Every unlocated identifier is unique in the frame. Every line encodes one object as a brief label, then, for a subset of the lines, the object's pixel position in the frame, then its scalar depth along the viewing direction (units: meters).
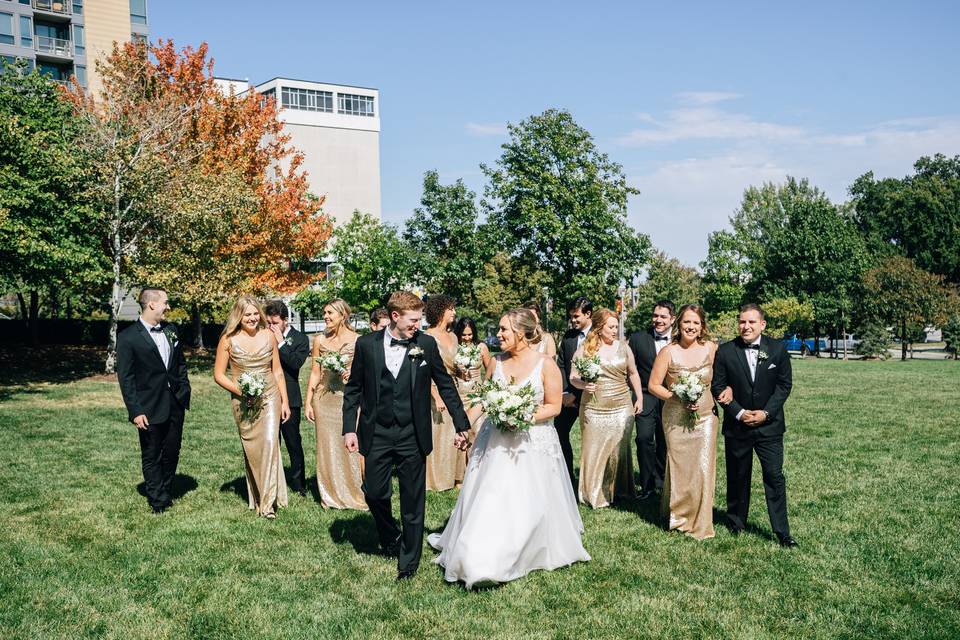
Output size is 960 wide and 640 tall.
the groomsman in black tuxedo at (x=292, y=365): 9.96
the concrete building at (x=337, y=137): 76.25
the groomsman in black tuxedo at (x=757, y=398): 7.55
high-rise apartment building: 55.00
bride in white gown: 6.48
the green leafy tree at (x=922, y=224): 67.69
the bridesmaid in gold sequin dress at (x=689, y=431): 7.79
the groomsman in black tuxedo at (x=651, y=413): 9.57
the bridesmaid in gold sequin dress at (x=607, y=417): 9.12
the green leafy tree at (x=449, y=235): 44.56
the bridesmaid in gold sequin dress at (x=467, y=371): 10.21
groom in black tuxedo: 6.62
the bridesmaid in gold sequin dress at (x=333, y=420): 9.15
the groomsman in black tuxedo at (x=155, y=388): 8.58
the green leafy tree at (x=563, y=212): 41.41
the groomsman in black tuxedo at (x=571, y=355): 9.77
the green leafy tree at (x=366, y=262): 37.53
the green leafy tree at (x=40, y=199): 20.86
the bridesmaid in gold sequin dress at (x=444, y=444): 9.99
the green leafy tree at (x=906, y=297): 48.62
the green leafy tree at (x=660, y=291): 67.81
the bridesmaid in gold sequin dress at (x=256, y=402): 8.75
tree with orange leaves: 25.12
